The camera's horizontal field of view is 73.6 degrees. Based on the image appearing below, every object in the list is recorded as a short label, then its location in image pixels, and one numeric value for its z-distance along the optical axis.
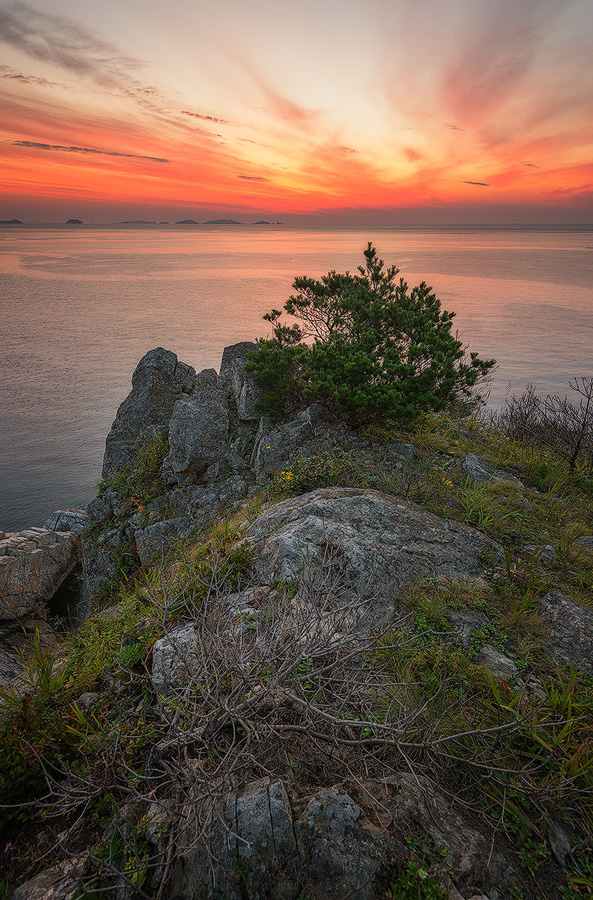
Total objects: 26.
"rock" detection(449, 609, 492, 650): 4.31
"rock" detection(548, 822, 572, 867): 2.72
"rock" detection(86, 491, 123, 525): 11.55
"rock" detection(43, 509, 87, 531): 13.48
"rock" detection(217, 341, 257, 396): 13.18
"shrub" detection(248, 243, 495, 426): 9.13
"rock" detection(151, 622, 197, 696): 3.34
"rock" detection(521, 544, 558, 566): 5.62
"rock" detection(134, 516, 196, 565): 10.19
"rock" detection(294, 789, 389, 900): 2.44
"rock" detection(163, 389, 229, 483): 11.22
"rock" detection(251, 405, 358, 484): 9.66
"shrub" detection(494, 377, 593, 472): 10.94
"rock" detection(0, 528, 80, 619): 10.33
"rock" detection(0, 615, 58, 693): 6.59
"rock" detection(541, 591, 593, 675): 4.16
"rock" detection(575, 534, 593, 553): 6.20
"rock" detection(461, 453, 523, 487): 7.81
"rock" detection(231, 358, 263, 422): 11.69
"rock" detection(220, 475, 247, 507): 10.43
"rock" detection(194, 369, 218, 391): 13.97
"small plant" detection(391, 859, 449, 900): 2.38
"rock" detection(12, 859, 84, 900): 2.51
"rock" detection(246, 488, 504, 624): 4.92
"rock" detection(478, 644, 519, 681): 3.93
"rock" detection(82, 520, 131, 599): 10.83
